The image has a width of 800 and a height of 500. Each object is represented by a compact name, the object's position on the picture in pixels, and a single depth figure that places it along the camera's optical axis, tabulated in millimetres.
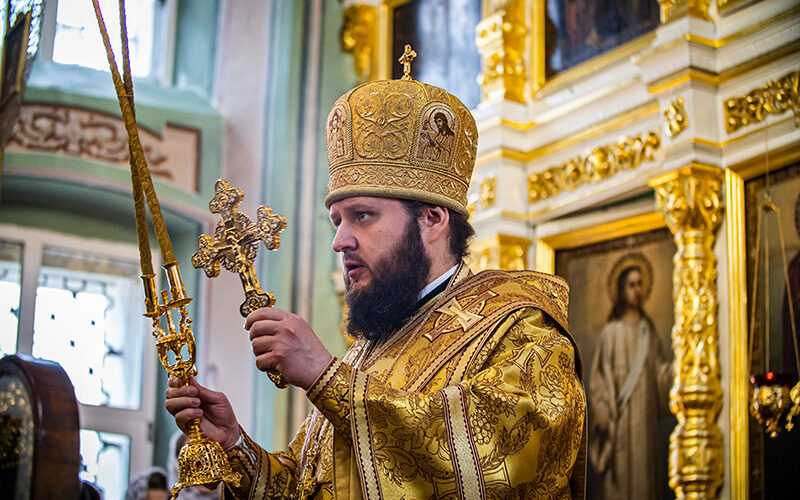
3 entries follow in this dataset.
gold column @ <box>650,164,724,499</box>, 6617
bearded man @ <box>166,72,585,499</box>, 2912
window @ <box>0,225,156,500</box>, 9039
